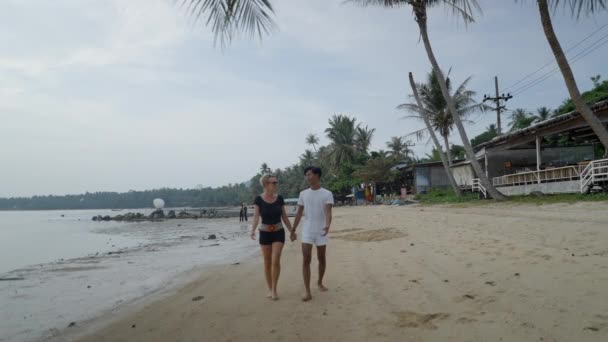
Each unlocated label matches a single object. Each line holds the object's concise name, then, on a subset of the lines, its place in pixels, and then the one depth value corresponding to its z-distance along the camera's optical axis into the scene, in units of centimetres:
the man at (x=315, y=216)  457
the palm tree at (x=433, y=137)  2141
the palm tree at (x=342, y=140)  4331
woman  461
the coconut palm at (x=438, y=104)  2688
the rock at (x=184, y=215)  4678
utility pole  2867
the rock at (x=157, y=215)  4732
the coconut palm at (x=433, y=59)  1552
